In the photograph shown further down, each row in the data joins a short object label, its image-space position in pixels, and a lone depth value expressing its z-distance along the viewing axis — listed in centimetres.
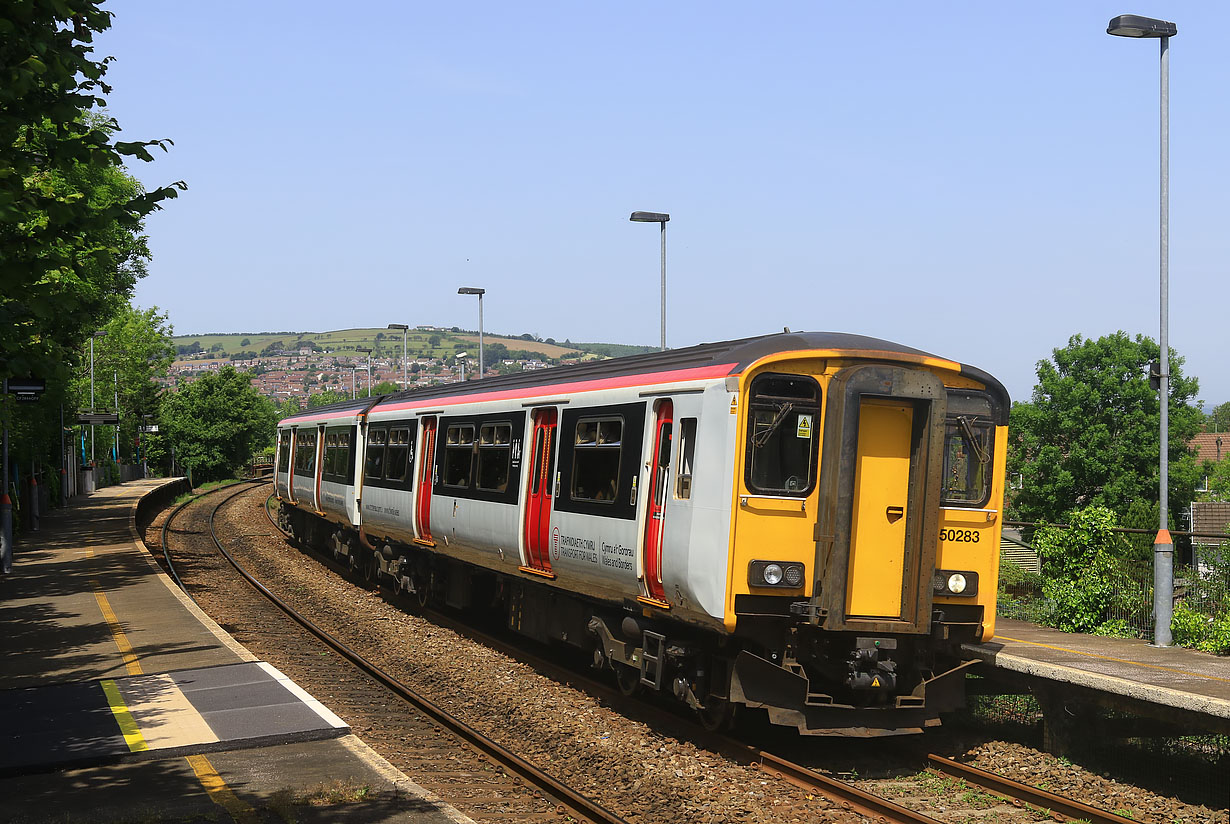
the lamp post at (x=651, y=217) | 2409
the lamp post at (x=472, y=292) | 3438
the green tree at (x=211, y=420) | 7056
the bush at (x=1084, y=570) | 1328
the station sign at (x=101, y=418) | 4231
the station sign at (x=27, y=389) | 1967
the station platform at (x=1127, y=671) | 834
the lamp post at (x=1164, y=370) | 1221
